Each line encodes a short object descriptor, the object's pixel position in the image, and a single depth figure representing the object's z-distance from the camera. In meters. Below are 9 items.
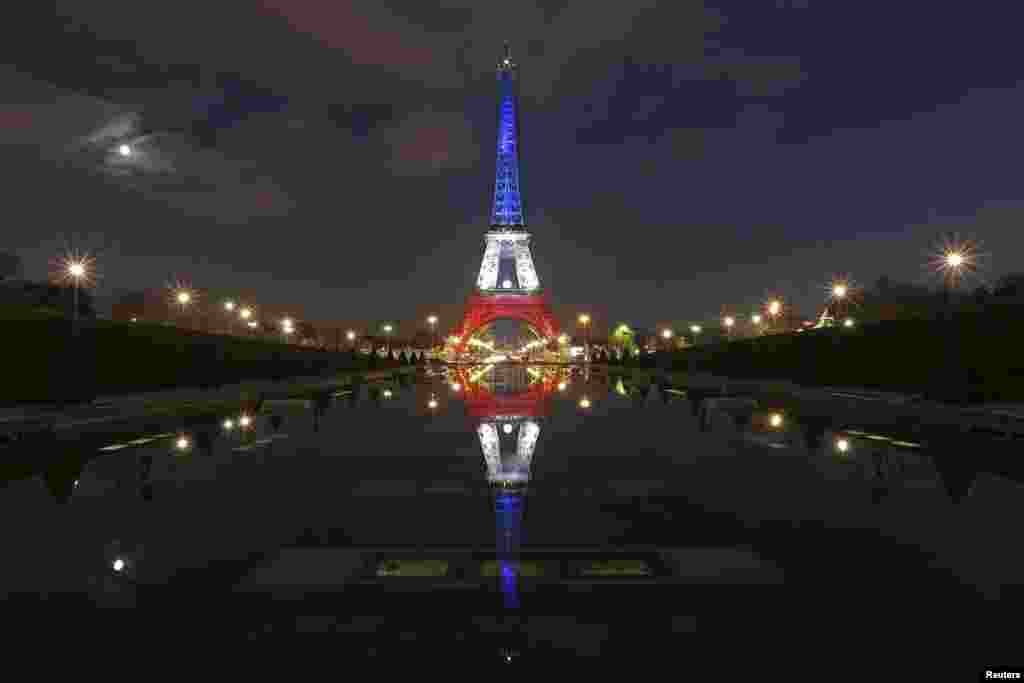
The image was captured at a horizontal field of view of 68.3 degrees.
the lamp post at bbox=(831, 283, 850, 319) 52.51
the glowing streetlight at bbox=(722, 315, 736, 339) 77.32
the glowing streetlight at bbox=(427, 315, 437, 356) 111.12
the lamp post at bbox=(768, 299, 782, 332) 68.80
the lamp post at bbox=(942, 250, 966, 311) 21.45
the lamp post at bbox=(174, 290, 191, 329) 55.72
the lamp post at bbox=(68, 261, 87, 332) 23.05
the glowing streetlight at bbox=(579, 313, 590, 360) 107.69
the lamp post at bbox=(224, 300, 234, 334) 68.25
